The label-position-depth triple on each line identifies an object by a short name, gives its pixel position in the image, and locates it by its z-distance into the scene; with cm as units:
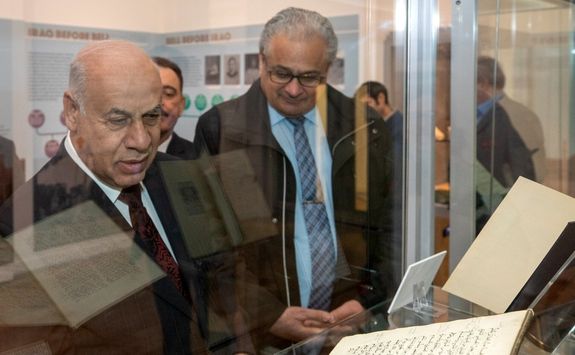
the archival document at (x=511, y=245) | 166
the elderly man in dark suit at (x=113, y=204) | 115
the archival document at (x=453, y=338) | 115
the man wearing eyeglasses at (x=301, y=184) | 155
